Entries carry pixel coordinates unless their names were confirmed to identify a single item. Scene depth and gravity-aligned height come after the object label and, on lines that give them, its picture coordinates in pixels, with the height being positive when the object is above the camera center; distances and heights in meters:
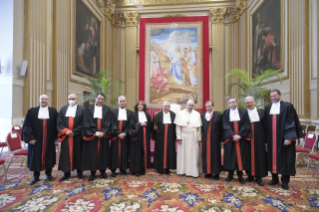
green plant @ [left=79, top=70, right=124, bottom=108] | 7.64 +0.88
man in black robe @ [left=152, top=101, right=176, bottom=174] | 4.61 -0.72
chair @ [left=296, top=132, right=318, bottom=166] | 4.71 -0.80
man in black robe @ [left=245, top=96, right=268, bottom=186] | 3.92 -0.69
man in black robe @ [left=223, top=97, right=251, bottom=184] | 3.96 -0.64
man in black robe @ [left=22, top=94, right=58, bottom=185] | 3.85 -0.54
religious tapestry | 11.20 +2.68
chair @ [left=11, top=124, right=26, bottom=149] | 5.42 -0.52
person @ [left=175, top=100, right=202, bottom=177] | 4.44 -0.71
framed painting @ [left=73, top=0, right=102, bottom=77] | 9.02 +3.20
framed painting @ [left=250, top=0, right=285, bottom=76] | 7.88 +3.05
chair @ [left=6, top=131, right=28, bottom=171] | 4.45 -0.77
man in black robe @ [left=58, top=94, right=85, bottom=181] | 4.04 -0.55
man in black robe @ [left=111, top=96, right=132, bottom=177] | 4.36 -0.72
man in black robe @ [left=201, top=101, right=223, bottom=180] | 4.27 -0.67
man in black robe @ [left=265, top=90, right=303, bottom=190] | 3.63 -0.55
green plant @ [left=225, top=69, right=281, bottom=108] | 5.97 +0.57
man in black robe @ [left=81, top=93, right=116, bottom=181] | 4.12 -0.57
